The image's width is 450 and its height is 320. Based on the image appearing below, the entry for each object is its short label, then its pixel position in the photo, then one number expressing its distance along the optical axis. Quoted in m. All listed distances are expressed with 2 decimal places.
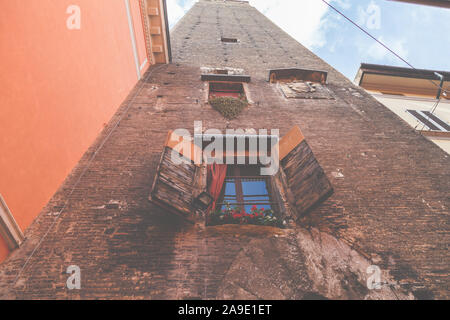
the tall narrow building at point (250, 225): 3.32
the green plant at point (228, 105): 6.84
